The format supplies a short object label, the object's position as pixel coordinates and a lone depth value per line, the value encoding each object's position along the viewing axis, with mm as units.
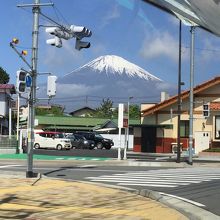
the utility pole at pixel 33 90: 19047
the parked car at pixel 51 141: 51938
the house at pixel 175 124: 46594
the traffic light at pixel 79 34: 15252
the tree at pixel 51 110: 118425
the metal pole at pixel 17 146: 39359
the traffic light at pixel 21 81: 18984
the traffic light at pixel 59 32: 17281
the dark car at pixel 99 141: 57938
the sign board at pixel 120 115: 34531
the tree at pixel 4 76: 84875
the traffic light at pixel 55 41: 17222
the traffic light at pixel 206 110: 33656
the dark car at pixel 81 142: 56562
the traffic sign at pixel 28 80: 19266
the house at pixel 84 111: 123812
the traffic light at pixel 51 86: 19844
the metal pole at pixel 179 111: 31284
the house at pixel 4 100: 59688
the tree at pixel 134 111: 112412
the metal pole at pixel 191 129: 30234
